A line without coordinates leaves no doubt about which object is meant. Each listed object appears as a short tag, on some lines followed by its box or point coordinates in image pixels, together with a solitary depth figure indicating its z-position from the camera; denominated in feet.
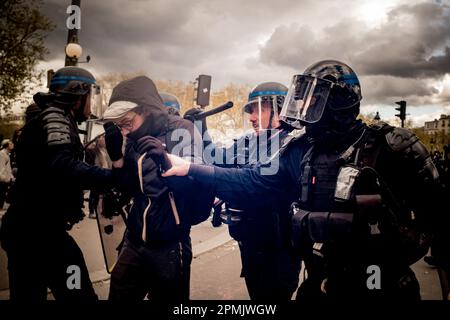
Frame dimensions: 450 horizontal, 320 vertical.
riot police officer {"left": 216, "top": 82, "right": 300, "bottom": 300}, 8.07
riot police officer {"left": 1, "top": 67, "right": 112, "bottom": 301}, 6.93
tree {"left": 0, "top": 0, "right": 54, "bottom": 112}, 46.78
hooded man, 7.07
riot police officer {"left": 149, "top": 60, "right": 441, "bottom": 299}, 5.40
